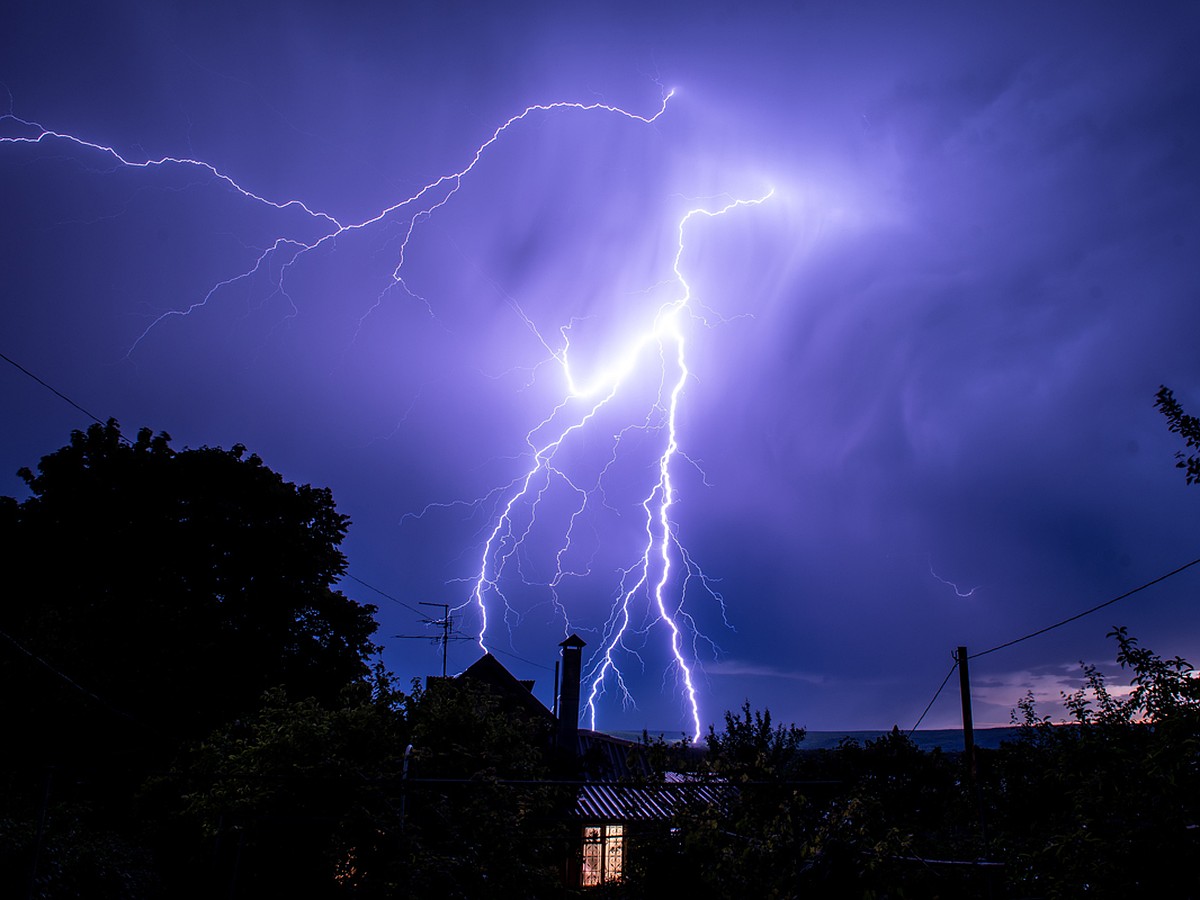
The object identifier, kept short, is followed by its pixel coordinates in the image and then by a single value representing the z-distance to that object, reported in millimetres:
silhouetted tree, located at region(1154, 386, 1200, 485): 3725
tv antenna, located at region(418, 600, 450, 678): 31984
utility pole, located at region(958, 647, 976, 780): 12539
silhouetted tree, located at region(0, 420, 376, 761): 15609
